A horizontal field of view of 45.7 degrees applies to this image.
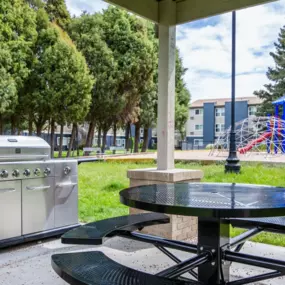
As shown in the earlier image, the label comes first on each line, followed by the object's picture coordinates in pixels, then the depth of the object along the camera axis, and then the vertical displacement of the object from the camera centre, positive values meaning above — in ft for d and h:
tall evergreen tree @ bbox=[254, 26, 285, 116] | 81.04 +13.71
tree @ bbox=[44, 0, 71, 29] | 62.75 +23.33
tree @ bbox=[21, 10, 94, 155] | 47.57 +7.63
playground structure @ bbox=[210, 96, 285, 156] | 47.88 -0.49
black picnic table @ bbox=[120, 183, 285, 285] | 5.05 -1.13
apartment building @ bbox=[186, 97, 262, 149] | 109.81 +7.23
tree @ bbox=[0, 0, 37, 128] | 40.33 +11.19
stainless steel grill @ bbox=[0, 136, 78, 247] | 10.27 -1.87
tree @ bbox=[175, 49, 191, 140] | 77.92 +9.28
